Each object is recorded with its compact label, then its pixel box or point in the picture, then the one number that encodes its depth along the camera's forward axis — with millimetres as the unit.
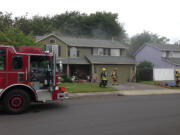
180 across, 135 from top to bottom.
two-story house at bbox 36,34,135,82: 23562
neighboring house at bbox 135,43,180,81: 25672
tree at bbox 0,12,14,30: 32272
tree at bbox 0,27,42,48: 15484
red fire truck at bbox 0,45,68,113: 6859
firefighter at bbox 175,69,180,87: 17766
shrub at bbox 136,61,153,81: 25016
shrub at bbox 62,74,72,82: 20709
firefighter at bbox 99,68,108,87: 15312
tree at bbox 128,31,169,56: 54656
